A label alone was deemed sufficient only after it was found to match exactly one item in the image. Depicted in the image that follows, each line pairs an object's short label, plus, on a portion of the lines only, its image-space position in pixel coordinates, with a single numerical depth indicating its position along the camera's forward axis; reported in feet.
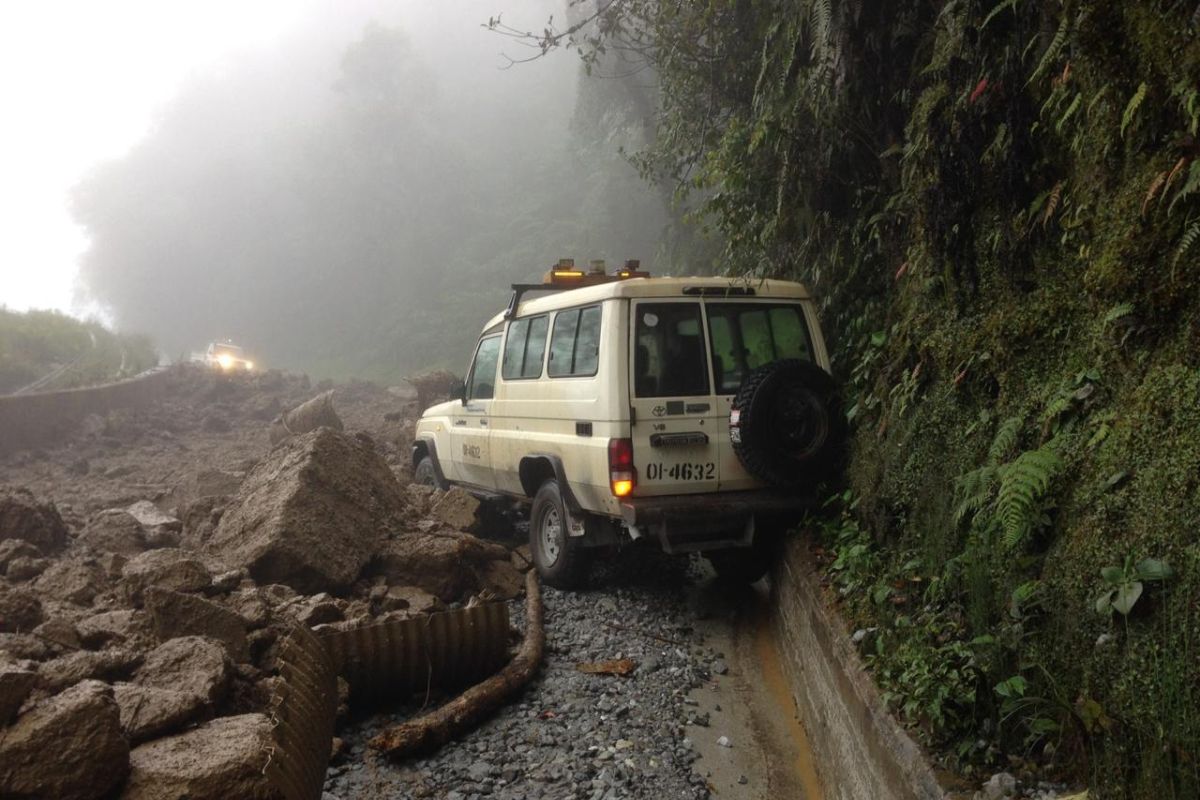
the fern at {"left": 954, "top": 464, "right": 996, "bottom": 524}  13.12
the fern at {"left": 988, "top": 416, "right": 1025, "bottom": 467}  13.61
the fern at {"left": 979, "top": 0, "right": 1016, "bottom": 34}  14.85
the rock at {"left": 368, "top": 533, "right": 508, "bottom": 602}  22.47
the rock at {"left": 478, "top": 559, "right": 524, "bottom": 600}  23.29
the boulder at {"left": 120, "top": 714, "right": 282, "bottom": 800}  10.94
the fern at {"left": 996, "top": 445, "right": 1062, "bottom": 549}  11.63
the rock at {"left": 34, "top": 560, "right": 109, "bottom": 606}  19.53
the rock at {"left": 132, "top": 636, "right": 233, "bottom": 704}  13.97
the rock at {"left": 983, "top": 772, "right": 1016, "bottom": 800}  9.00
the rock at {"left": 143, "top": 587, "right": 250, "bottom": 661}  16.14
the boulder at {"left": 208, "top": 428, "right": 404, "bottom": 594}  21.02
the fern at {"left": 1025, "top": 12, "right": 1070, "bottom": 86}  13.44
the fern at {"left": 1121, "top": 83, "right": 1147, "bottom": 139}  11.79
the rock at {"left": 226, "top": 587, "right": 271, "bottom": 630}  17.17
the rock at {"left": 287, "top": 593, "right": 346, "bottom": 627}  17.74
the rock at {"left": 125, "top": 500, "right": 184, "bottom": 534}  27.86
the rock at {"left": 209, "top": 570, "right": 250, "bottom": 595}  18.54
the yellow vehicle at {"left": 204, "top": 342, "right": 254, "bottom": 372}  94.84
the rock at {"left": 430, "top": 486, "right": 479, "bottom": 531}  27.61
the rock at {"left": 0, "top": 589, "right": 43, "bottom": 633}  16.74
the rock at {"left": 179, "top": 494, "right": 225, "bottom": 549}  25.73
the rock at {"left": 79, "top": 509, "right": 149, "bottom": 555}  25.13
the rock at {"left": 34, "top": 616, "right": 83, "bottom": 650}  15.49
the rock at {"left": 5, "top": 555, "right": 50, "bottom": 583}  21.79
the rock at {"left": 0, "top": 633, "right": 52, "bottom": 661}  14.69
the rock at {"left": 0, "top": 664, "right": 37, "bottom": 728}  11.06
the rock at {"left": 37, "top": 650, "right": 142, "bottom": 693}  13.34
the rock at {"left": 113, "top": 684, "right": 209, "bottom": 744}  12.25
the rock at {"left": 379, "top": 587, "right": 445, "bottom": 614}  20.56
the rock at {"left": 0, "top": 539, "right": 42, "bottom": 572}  23.03
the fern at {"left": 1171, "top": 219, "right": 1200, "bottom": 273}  10.60
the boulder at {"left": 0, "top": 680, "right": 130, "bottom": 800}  10.64
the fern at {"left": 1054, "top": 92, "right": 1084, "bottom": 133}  13.47
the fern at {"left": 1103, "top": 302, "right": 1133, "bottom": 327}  11.68
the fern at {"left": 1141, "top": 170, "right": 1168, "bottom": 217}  11.40
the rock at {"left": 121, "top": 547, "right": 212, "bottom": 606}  17.84
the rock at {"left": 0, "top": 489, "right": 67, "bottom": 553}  26.25
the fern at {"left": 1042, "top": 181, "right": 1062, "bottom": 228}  14.30
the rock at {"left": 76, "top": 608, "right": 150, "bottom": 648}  16.07
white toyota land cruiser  19.84
